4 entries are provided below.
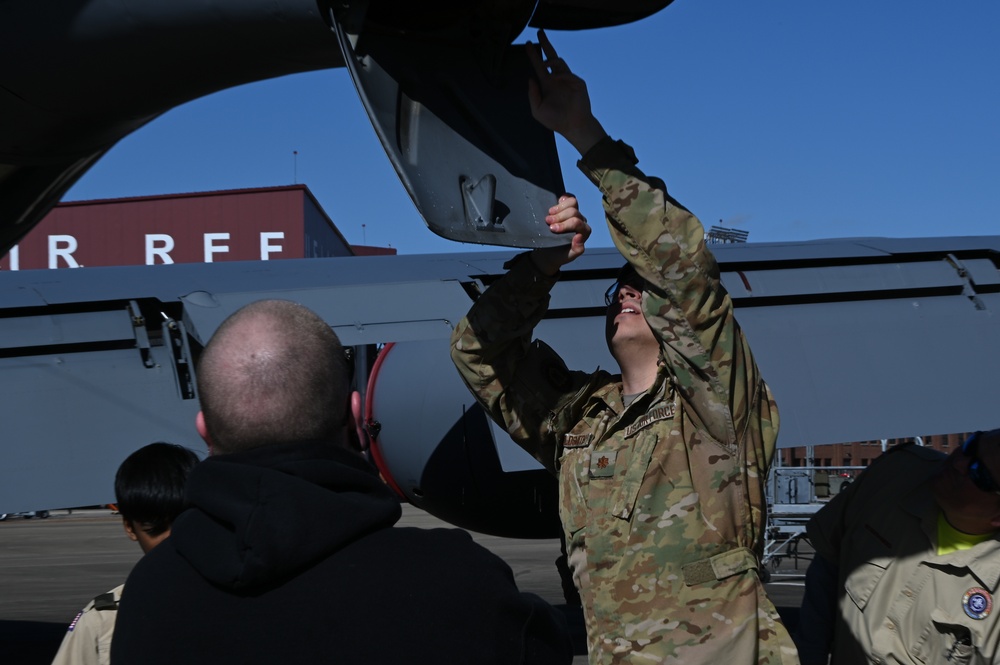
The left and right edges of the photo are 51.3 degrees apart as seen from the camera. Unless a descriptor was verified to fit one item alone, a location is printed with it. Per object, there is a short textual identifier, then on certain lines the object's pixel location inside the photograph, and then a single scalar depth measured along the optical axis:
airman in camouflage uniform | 2.73
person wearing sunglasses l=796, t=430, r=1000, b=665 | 3.06
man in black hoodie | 1.55
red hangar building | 32.44
